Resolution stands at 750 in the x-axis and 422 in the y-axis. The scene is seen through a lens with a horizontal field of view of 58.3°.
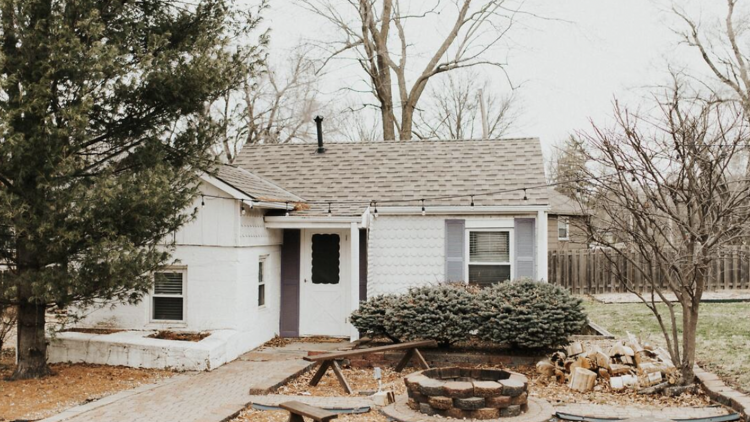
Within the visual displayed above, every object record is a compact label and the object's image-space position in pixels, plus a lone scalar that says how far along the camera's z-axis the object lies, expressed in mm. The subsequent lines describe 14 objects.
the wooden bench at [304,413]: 6637
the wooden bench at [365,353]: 9617
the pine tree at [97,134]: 8680
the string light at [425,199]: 13500
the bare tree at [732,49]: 28797
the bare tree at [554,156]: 40475
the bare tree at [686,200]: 8281
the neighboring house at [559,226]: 29781
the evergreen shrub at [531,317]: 10812
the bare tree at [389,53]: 26016
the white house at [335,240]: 12273
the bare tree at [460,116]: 37094
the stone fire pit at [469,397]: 7492
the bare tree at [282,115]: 34250
